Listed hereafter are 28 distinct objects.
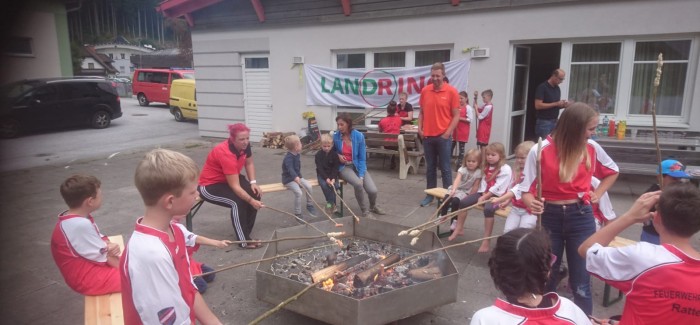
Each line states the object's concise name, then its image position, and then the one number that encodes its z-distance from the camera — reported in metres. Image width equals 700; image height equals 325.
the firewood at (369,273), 3.46
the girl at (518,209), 3.81
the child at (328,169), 6.02
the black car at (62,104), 14.02
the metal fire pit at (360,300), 2.81
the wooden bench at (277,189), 5.47
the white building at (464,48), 7.41
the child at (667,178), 3.34
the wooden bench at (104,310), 2.78
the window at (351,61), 10.35
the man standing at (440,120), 6.18
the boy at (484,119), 8.38
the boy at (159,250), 1.71
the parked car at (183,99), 18.69
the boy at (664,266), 1.71
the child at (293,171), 5.88
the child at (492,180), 4.59
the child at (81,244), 2.97
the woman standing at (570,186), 2.82
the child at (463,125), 8.50
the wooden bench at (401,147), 8.39
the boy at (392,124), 9.03
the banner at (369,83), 8.99
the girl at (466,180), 5.03
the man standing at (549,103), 7.22
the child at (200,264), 2.88
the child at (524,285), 1.51
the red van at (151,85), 23.77
